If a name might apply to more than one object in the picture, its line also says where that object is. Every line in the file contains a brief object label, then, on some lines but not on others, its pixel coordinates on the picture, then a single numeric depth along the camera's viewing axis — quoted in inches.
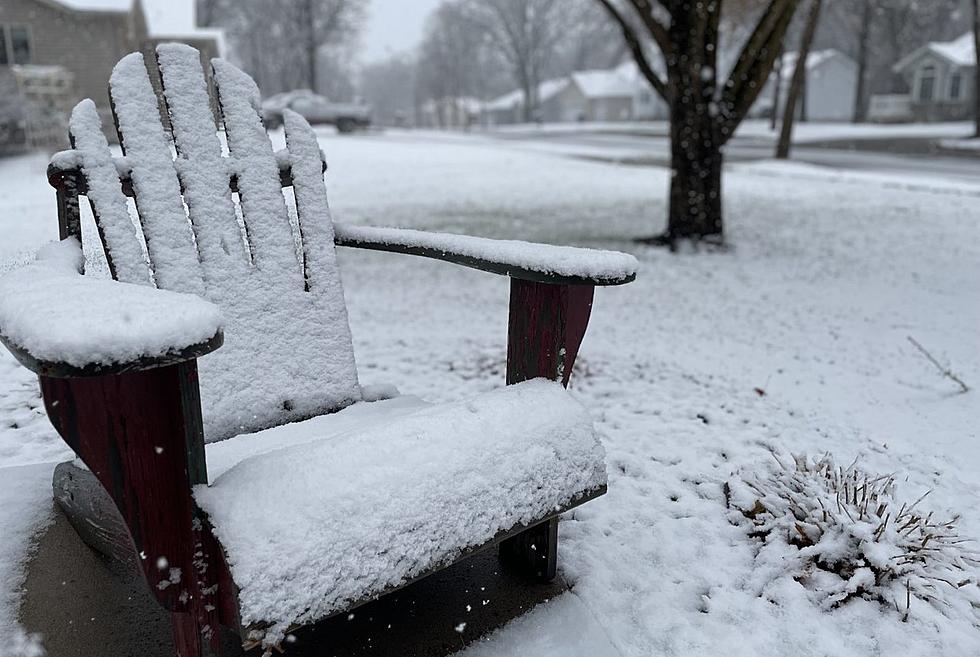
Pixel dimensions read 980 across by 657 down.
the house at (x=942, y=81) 1337.4
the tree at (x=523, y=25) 2060.8
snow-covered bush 65.9
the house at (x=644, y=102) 1927.9
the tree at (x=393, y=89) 3265.3
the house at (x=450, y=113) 1723.7
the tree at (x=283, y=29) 1346.0
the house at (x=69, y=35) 625.0
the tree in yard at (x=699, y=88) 220.8
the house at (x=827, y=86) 1633.9
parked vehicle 916.9
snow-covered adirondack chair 38.6
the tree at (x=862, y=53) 1288.1
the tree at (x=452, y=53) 2052.2
